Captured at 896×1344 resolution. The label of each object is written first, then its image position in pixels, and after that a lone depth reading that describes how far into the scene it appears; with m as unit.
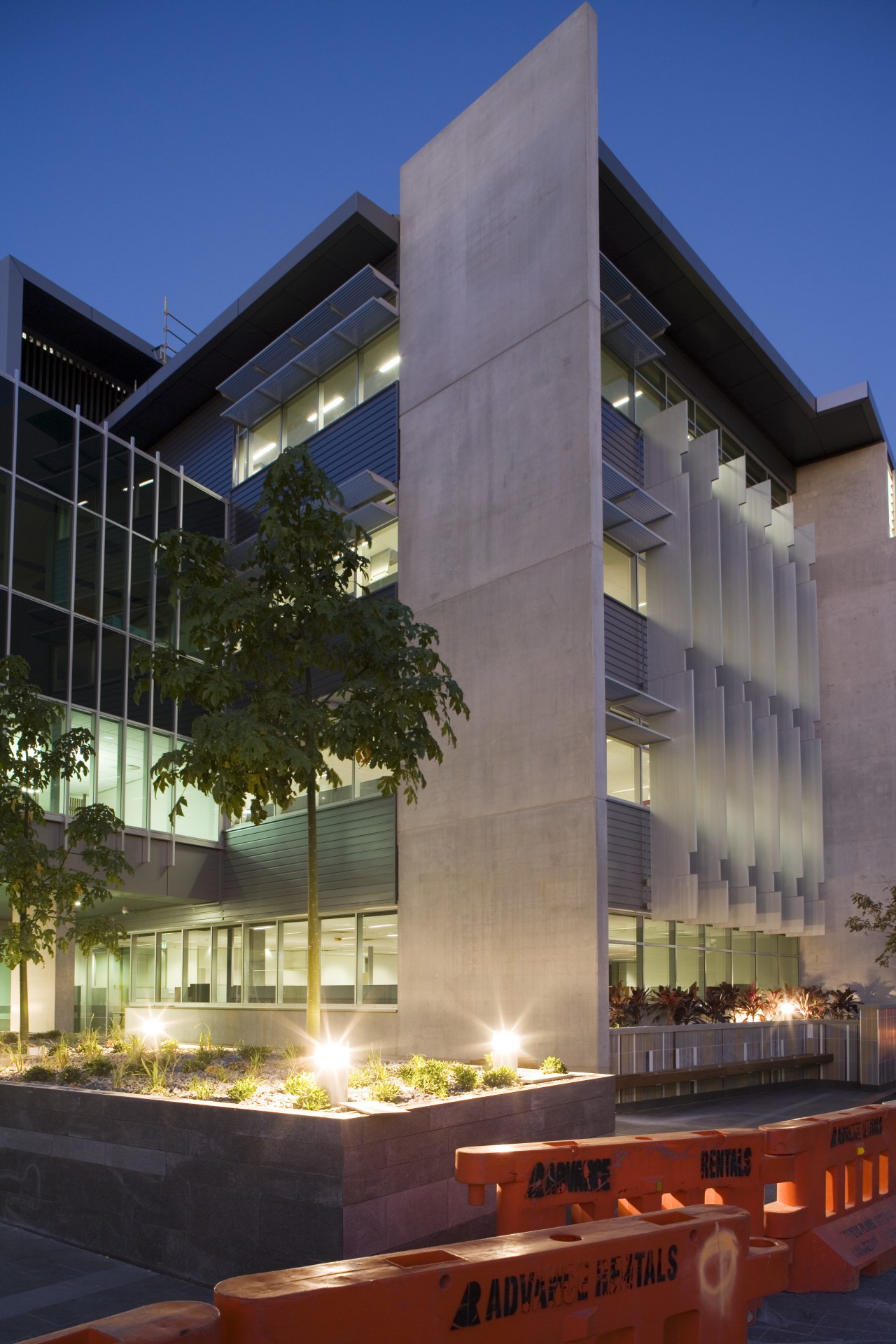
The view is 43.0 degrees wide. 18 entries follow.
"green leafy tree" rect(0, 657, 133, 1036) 16.19
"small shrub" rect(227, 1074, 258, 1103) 10.45
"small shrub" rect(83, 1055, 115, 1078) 12.43
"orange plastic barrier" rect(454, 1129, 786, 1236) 7.40
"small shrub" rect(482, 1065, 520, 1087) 12.27
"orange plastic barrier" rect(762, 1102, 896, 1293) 8.26
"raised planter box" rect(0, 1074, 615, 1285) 8.99
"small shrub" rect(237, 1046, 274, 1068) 13.53
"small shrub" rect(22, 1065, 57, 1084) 12.38
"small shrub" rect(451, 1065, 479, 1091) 11.95
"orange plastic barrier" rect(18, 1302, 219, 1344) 3.79
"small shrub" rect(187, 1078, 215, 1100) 10.53
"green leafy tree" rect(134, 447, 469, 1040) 11.56
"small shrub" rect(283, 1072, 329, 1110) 9.93
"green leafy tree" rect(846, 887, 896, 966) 25.52
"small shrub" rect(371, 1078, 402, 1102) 10.66
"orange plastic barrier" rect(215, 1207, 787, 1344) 4.23
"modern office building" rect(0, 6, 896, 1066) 19.53
